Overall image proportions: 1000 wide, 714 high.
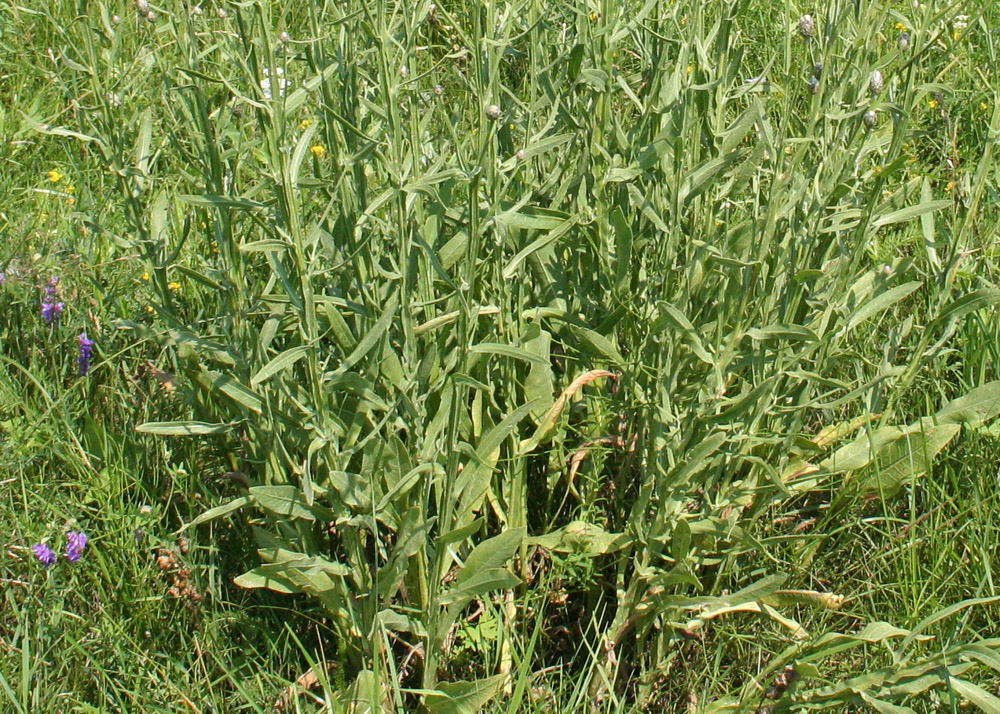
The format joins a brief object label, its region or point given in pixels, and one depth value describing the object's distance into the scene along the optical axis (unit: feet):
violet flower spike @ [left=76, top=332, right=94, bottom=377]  8.09
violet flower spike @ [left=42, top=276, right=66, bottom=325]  8.50
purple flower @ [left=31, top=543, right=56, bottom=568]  6.62
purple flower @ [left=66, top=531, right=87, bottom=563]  6.68
